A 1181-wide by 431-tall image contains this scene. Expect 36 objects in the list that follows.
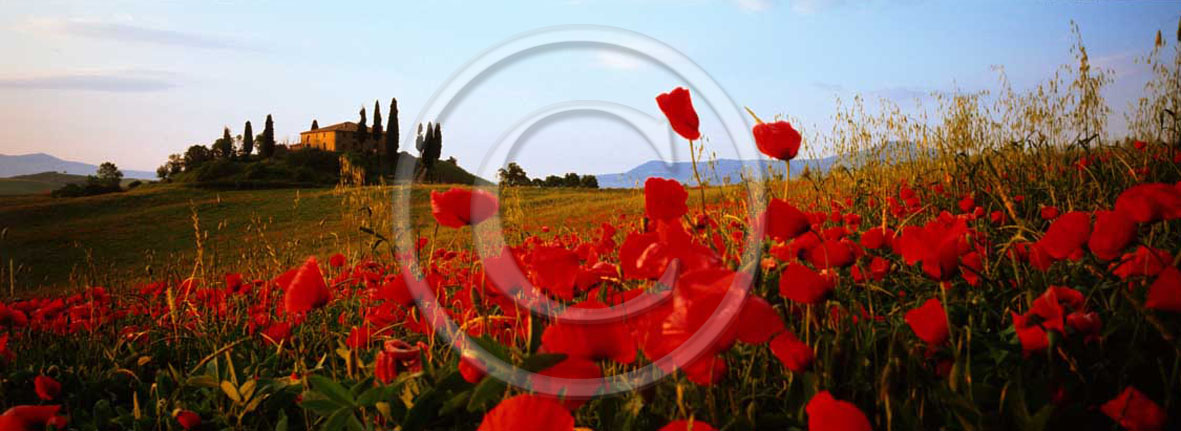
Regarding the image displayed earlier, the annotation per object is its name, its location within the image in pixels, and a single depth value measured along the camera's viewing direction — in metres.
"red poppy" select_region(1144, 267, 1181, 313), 0.97
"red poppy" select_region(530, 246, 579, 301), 1.08
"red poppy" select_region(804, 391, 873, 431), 0.76
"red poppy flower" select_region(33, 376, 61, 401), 1.83
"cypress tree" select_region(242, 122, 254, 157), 53.33
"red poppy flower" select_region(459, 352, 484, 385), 0.99
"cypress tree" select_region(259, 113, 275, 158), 52.34
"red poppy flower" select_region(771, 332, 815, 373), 1.02
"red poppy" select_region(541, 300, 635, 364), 0.89
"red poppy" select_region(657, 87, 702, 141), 1.29
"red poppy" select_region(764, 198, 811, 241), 1.28
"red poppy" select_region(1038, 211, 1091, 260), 1.24
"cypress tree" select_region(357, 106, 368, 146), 53.72
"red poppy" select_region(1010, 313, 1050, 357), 1.02
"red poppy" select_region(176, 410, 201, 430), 1.47
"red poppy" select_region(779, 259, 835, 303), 1.06
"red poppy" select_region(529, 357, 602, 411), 0.90
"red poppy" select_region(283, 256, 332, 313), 1.33
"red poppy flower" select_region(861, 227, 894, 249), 1.71
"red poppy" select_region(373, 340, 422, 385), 1.12
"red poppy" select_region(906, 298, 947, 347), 1.02
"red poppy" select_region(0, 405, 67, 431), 1.46
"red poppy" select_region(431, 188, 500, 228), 1.32
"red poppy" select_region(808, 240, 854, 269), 1.37
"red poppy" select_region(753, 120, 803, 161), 1.49
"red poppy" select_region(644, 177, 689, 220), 1.17
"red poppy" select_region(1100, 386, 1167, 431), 0.86
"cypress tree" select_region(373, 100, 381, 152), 52.19
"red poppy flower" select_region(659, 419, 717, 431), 0.76
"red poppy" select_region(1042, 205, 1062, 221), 2.25
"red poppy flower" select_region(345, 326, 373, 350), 1.43
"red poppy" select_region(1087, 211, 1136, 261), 1.22
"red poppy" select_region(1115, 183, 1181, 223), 1.27
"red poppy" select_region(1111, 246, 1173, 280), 1.24
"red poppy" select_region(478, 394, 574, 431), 0.75
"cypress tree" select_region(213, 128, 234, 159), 52.70
